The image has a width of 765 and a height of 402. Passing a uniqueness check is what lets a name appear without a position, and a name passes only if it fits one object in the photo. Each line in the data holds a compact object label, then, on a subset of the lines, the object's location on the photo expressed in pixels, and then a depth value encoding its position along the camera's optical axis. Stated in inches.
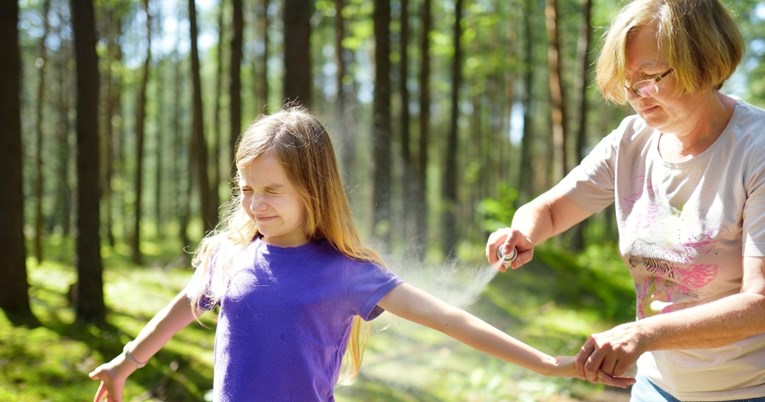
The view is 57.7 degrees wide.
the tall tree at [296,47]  291.6
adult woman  73.1
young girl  82.4
